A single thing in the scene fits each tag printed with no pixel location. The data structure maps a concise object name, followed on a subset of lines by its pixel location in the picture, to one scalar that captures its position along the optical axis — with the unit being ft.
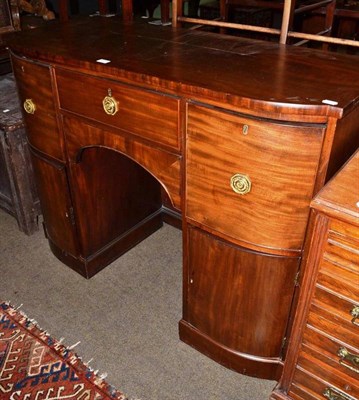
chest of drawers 3.62
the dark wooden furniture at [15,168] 7.50
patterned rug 5.63
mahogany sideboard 4.04
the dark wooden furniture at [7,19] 9.82
